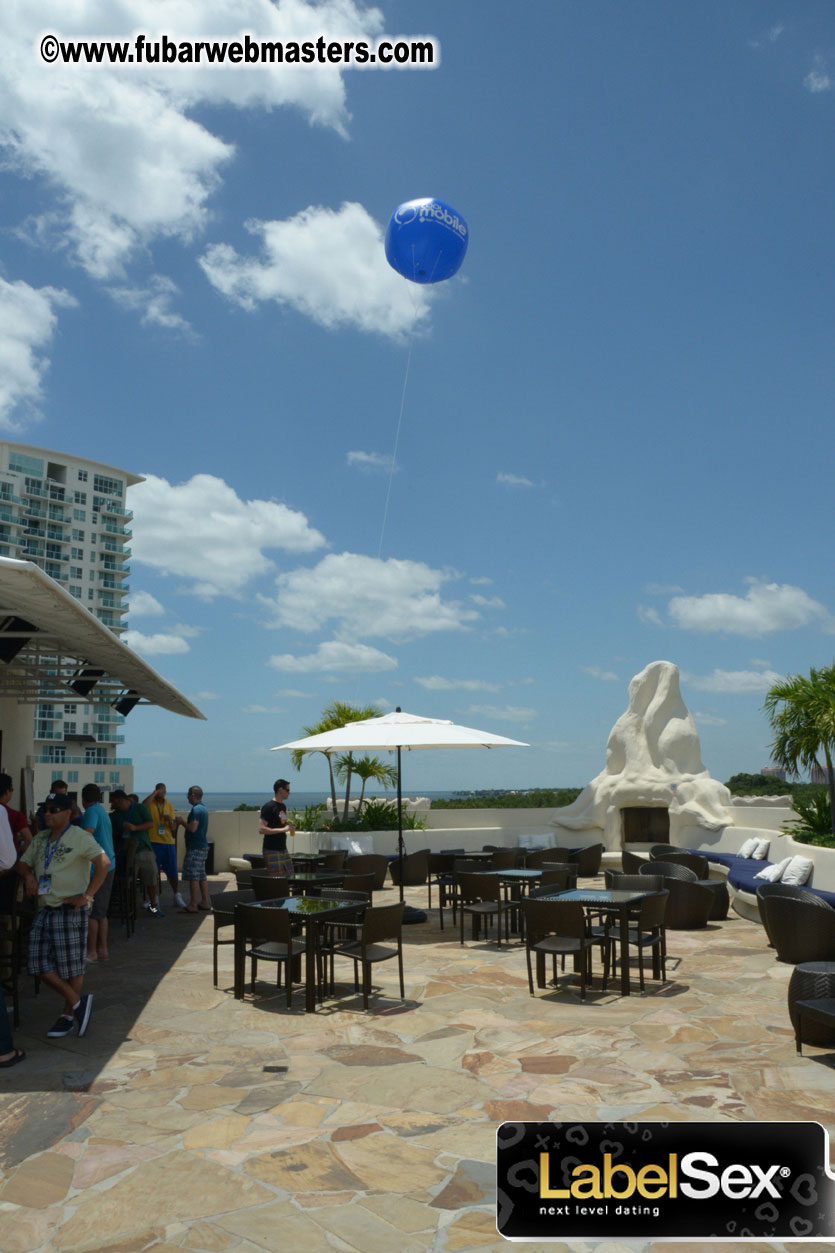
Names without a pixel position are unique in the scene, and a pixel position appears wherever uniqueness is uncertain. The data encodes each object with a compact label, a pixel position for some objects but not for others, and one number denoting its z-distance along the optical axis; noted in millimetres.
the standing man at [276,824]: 10297
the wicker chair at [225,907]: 7801
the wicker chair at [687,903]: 10578
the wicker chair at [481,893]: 9477
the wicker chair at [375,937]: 6849
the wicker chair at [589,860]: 14341
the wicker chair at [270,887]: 8664
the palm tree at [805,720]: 12703
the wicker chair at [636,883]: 9898
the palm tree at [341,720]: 19128
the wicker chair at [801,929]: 7395
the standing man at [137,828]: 11079
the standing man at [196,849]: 11414
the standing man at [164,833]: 11891
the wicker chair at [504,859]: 11993
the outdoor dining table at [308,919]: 6754
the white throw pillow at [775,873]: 10609
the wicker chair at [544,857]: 11695
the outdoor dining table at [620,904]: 7246
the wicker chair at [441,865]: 12367
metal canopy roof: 6594
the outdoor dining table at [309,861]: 11414
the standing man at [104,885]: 7590
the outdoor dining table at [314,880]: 9180
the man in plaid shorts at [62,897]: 5797
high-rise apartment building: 82438
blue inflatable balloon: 11266
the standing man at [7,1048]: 5309
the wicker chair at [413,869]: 13203
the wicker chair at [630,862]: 13938
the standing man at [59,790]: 7718
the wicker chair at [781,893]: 7812
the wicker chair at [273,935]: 6750
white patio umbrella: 10109
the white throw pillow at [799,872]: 10258
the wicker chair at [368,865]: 11156
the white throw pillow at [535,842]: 16609
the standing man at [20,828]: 7867
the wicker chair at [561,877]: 9898
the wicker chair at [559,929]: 7016
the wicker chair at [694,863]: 12539
